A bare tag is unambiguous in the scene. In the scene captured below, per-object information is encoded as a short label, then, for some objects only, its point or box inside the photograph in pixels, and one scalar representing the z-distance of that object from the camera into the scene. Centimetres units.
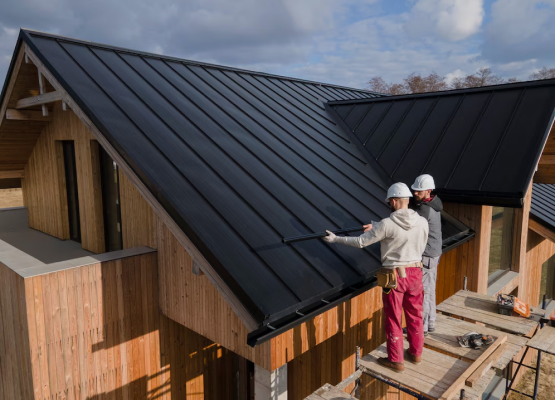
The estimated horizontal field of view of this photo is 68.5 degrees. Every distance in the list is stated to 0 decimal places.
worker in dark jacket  531
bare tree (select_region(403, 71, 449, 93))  4853
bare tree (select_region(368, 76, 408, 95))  5012
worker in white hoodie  434
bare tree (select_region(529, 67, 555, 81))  4579
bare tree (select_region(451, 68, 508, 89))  4733
